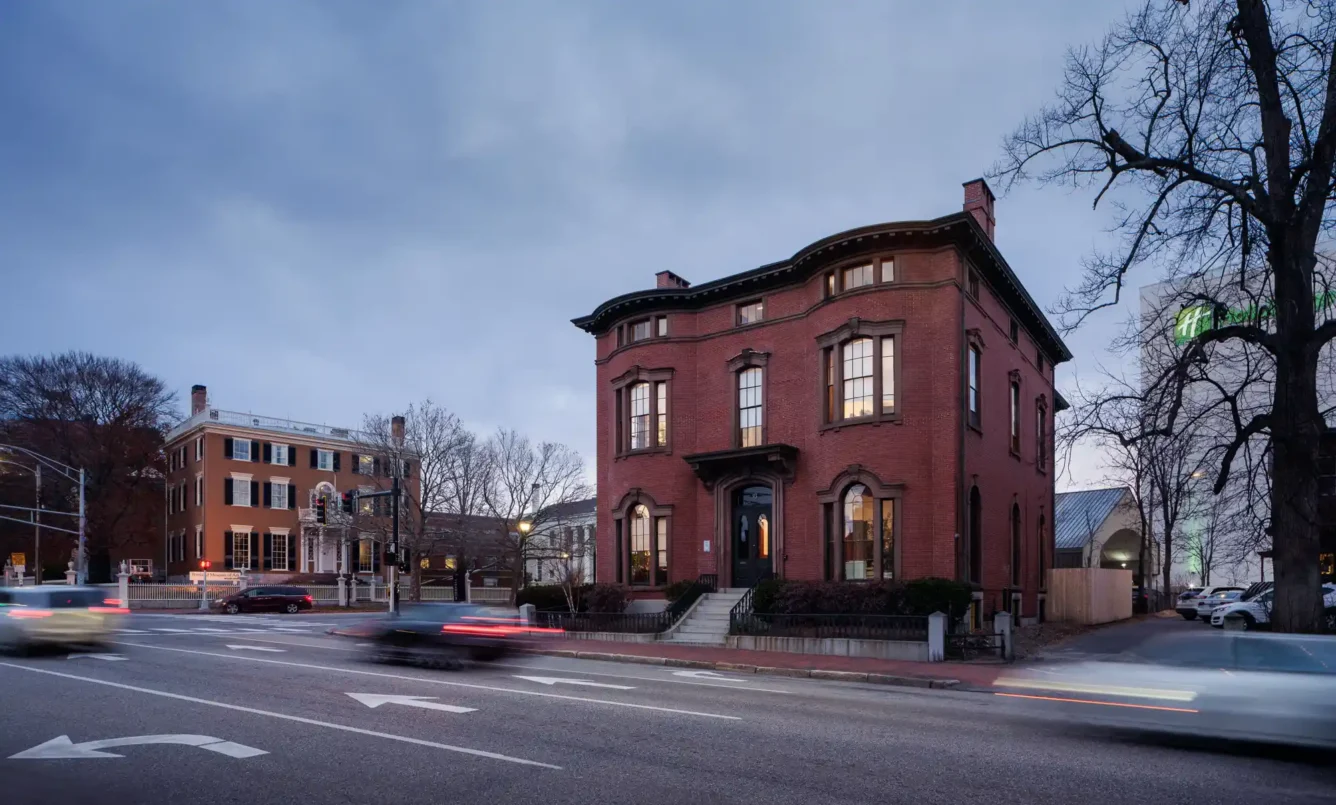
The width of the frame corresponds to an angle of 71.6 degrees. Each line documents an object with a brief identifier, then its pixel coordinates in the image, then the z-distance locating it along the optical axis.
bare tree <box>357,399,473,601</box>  48.66
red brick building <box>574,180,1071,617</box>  24.36
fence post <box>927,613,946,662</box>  19.61
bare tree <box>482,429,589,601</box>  49.50
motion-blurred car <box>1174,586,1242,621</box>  39.09
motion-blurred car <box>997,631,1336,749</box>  8.85
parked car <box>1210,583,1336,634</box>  27.18
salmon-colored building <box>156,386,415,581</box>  60.78
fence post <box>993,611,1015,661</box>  19.86
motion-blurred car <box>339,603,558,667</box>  16.41
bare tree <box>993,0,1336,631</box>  17.16
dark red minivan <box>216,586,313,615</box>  46.12
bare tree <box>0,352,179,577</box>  58.84
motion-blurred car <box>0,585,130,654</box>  17.94
